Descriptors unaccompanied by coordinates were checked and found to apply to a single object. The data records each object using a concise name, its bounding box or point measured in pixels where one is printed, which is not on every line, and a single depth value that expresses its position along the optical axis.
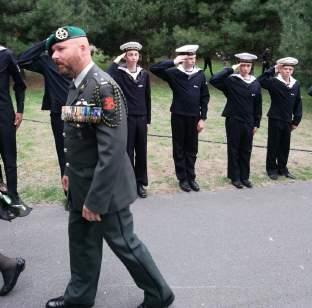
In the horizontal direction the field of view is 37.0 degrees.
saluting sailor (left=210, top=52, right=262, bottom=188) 5.97
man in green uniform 2.68
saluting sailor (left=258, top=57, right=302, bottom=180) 6.35
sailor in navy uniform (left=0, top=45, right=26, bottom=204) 4.76
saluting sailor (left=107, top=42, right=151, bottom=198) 5.50
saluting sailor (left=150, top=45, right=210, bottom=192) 5.79
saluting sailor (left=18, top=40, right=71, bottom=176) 4.96
